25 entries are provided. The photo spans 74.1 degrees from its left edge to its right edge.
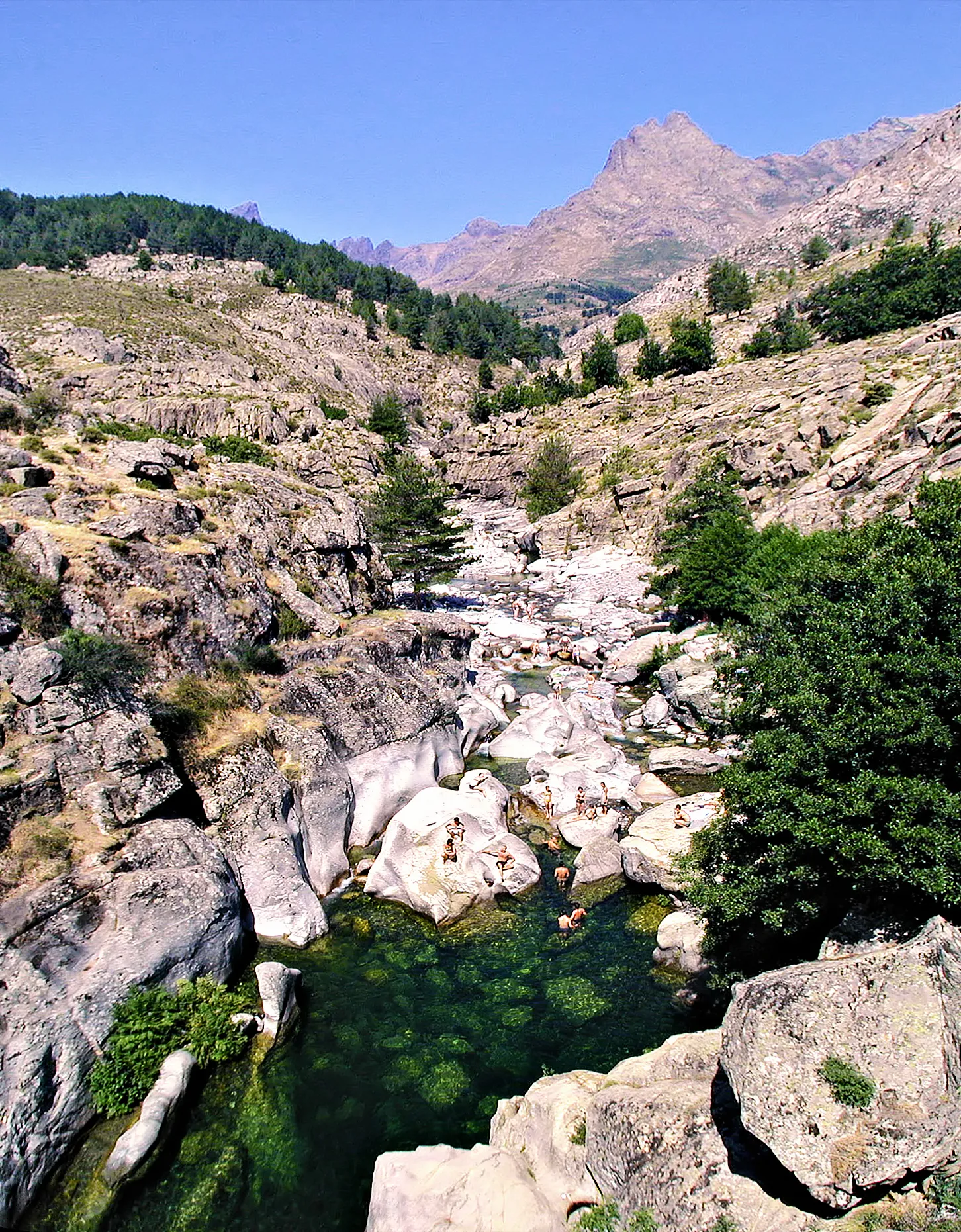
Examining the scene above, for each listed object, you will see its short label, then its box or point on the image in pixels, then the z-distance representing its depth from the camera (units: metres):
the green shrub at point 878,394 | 57.50
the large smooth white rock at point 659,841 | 19.41
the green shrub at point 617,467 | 79.62
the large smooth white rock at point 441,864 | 18.86
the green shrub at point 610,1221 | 9.20
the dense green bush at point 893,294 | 79.50
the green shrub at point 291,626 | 27.16
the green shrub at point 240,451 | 69.75
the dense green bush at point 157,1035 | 12.34
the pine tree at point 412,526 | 48.44
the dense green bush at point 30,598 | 19.38
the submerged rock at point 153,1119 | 11.22
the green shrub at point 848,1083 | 8.14
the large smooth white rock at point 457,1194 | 9.70
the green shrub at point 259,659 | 24.05
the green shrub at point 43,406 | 33.72
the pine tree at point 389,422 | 109.06
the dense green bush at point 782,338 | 93.62
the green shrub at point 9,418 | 31.47
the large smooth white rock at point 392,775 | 22.61
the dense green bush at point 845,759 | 10.70
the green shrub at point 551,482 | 85.44
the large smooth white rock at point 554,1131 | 10.34
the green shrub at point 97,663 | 18.05
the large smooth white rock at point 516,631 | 47.28
